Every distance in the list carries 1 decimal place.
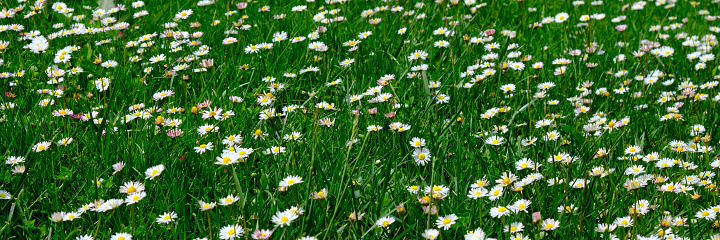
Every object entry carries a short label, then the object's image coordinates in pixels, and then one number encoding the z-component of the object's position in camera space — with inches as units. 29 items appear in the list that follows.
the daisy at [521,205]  56.7
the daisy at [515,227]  55.6
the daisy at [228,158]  56.0
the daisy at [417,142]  61.7
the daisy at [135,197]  56.1
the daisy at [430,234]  54.6
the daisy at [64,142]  62.2
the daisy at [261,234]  53.5
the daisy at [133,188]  56.4
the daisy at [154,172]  57.8
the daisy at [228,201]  55.9
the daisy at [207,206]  55.4
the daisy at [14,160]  60.6
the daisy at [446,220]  55.0
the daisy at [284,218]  55.1
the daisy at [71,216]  56.8
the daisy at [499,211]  56.5
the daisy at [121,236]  55.5
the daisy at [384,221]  55.8
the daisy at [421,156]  61.2
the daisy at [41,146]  61.7
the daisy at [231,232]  55.1
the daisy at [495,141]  62.1
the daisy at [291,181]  57.6
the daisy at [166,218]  56.6
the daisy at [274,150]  62.2
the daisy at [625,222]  56.0
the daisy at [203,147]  61.3
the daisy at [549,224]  55.4
